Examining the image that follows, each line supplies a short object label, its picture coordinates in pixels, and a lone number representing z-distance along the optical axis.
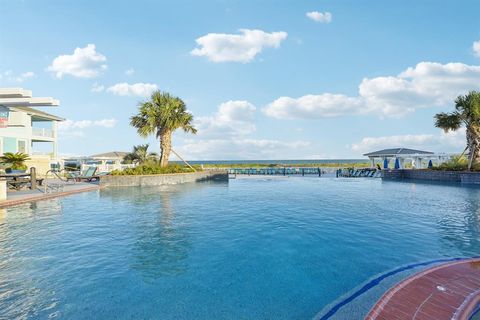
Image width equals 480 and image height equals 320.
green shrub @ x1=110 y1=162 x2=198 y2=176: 20.25
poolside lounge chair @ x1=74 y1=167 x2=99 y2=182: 21.76
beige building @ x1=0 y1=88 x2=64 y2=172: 11.99
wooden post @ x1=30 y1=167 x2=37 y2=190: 15.76
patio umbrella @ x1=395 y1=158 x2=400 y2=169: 30.58
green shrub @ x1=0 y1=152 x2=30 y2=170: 17.94
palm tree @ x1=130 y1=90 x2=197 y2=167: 23.16
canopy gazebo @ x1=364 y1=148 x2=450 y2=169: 29.56
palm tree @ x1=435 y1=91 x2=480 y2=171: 22.31
